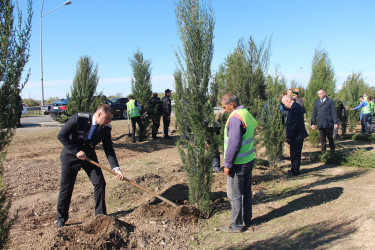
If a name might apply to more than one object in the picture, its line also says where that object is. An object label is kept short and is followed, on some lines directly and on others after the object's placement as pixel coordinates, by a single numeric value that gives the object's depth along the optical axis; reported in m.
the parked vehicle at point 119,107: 22.97
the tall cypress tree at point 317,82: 10.49
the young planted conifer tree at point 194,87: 4.62
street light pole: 21.89
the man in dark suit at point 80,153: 4.21
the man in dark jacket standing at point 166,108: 12.18
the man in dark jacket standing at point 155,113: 12.45
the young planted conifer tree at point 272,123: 7.21
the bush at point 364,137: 11.34
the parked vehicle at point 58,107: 18.89
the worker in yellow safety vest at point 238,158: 3.77
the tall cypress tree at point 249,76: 6.73
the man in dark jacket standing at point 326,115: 8.23
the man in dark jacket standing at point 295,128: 6.59
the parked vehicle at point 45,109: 24.97
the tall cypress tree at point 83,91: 9.74
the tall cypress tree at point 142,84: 12.56
